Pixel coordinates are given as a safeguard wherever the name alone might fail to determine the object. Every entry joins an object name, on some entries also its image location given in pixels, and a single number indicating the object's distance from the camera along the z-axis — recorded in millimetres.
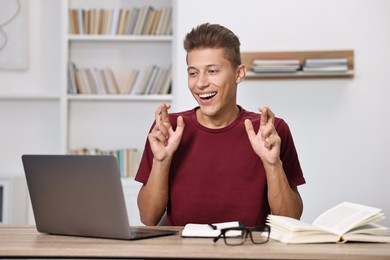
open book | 1997
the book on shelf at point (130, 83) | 5512
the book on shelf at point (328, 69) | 4401
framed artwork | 5555
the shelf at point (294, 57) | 4492
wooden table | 1804
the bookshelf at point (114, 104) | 5605
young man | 2617
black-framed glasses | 1950
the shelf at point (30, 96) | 5445
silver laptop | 2018
